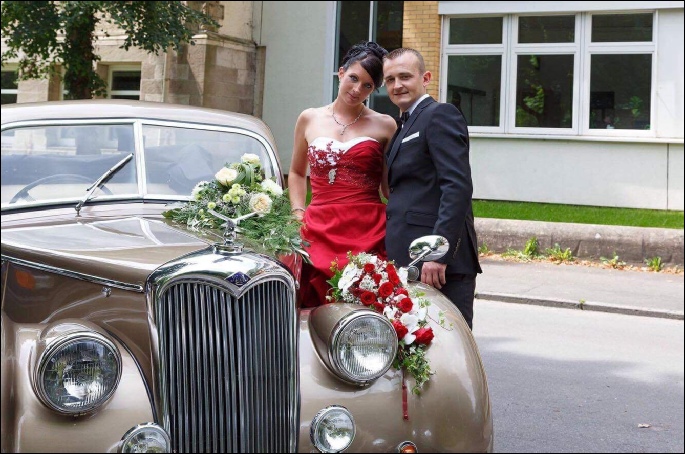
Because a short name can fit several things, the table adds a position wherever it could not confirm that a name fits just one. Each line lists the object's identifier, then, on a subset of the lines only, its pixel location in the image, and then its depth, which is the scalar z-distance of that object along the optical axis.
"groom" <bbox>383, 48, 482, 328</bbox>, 4.21
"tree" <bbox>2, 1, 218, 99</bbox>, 14.66
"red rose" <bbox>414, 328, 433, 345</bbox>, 3.72
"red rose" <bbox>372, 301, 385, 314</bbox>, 3.84
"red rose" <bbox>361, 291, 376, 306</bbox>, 3.82
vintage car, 3.13
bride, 4.73
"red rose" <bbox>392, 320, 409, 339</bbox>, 3.71
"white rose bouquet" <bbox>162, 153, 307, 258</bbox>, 4.06
